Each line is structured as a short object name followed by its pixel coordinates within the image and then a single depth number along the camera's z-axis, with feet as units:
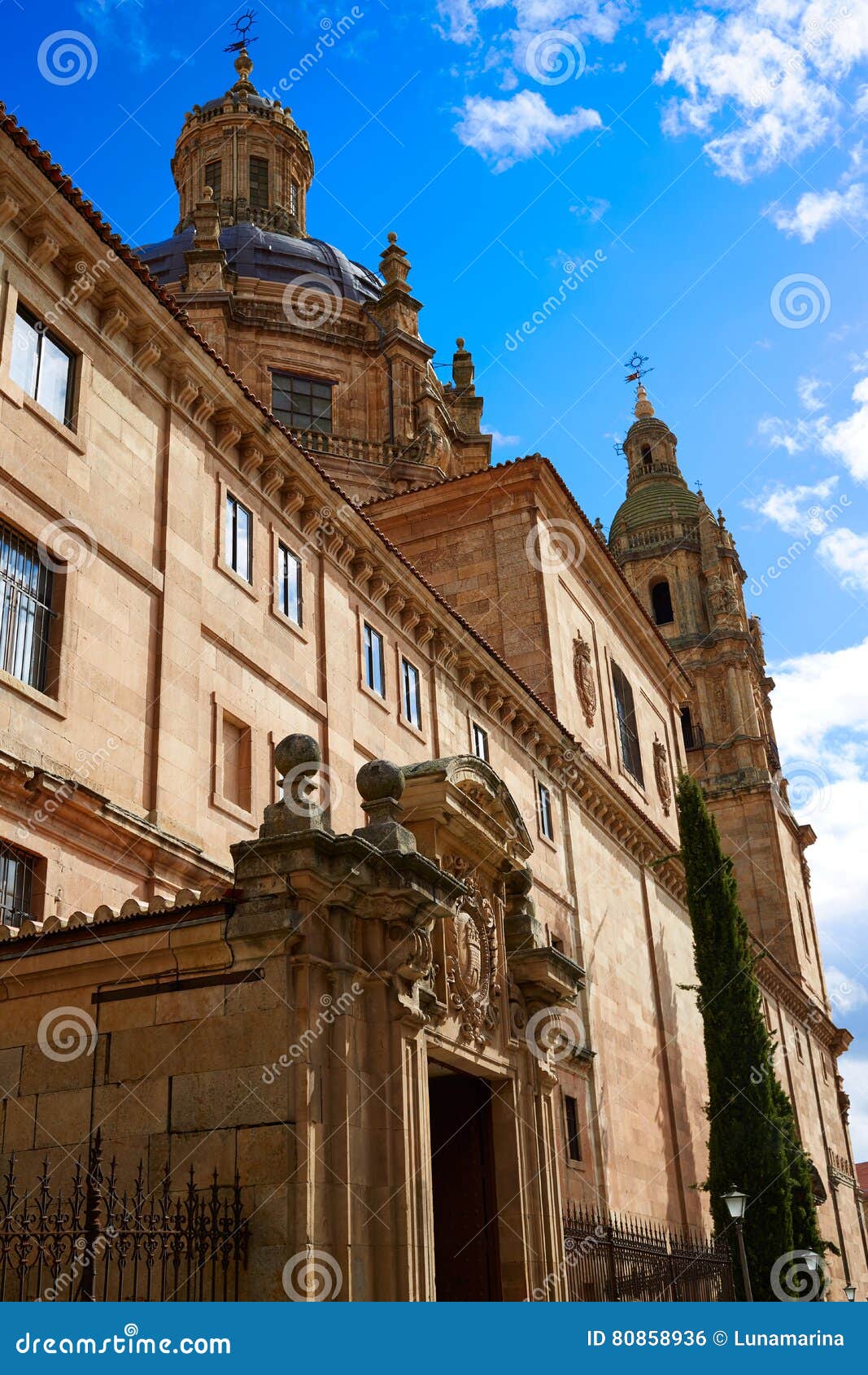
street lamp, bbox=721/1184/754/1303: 59.36
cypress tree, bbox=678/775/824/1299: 89.25
